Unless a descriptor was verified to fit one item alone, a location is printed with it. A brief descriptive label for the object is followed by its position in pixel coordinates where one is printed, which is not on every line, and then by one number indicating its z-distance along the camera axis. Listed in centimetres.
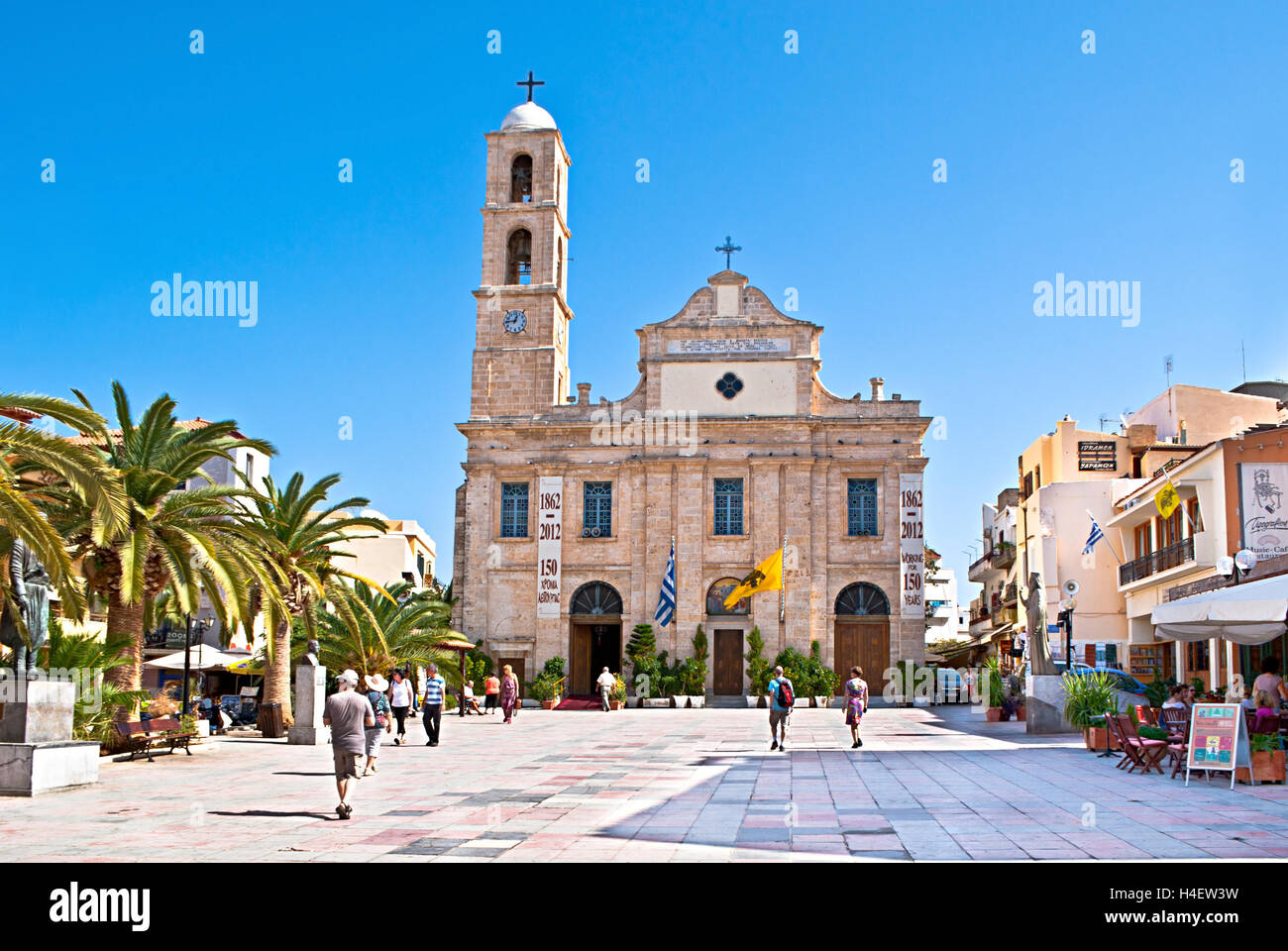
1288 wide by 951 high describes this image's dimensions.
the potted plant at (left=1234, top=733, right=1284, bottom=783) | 1349
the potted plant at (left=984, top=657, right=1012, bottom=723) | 2861
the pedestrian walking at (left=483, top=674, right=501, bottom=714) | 3481
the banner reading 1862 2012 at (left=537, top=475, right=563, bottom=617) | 4388
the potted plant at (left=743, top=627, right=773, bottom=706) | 4144
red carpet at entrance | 4028
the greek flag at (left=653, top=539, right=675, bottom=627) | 4231
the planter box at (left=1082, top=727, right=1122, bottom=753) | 1850
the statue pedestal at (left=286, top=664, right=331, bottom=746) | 2144
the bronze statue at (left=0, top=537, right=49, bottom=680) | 1421
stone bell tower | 4584
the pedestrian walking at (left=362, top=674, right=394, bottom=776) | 2081
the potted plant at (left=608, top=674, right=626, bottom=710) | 3903
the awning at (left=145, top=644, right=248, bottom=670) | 2727
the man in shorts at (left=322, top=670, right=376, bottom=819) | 1180
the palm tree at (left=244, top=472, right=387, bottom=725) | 2362
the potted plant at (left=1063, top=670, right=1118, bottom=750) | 1916
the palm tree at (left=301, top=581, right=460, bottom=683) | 2920
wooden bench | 1794
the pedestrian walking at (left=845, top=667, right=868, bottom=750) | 2114
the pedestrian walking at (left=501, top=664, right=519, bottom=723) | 2970
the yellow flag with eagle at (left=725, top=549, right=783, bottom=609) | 4266
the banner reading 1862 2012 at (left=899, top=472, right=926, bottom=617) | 4241
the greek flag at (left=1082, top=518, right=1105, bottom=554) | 3847
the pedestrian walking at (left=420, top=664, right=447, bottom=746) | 2181
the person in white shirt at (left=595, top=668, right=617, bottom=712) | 3778
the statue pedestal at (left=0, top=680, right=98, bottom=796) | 1337
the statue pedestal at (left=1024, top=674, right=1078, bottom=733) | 2295
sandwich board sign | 1348
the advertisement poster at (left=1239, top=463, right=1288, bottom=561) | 2877
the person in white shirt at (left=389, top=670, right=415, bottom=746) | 2220
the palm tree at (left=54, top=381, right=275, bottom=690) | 1800
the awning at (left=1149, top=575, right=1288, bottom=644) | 1429
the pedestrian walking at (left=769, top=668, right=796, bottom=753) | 2091
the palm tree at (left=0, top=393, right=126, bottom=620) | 1272
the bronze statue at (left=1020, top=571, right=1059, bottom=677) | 2258
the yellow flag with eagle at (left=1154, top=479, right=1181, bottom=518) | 3125
